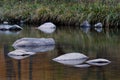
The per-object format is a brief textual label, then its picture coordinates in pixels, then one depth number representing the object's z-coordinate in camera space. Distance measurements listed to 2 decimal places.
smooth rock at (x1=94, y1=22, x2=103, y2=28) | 26.17
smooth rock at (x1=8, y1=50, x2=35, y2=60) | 14.24
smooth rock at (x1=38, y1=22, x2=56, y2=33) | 24.85
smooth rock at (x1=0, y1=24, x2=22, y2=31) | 25.09
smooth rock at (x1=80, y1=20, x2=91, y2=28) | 26.66
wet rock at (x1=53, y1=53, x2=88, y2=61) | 13.48
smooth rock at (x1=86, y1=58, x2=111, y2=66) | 13.00
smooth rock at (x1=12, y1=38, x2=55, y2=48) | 16.62
